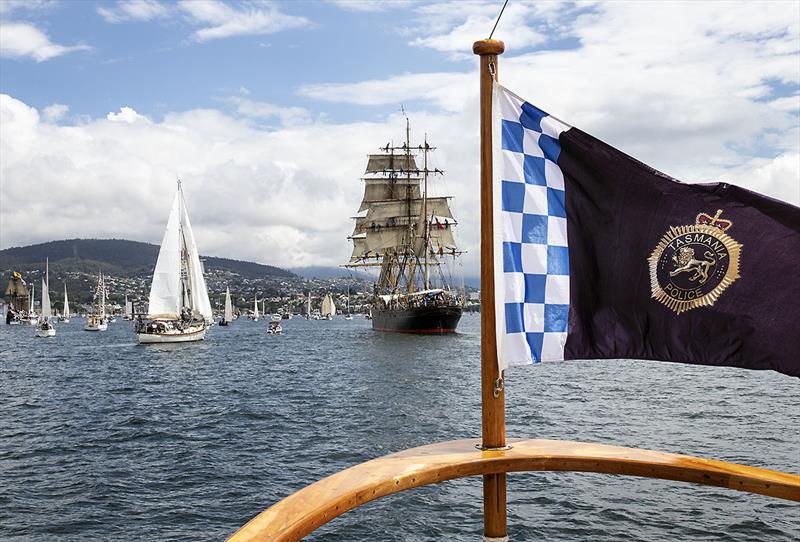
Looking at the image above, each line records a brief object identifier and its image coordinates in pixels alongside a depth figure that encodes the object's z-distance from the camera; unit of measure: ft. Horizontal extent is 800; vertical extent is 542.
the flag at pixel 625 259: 15.53
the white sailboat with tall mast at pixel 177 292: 223.10
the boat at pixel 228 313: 532.89
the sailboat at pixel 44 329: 361.10
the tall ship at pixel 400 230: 328.29
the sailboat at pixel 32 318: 614.34
